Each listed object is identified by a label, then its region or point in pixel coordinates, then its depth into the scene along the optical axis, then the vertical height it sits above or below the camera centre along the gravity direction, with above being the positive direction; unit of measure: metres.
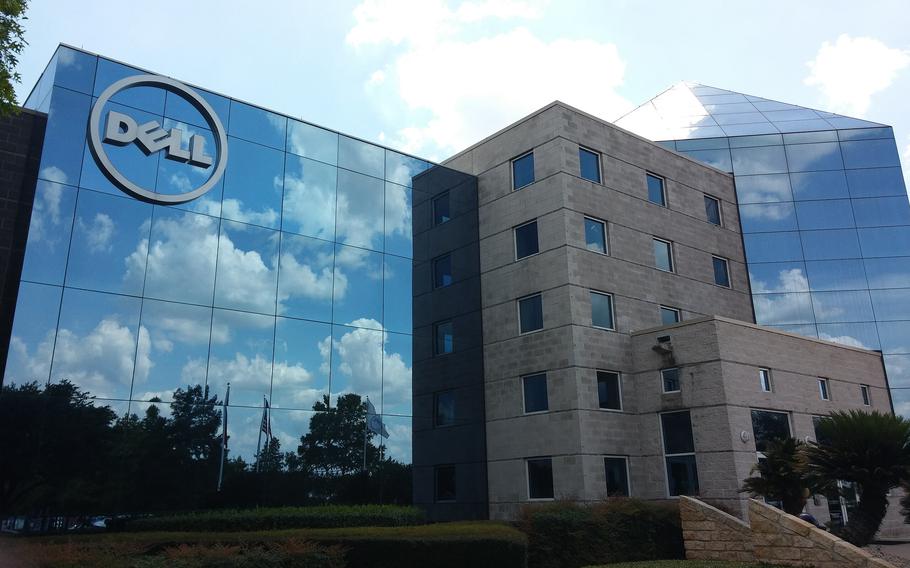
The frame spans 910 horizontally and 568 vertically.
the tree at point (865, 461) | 17.42 +0.57
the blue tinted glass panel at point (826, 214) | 37.69 +14.04
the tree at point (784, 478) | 19.48 +0.20
